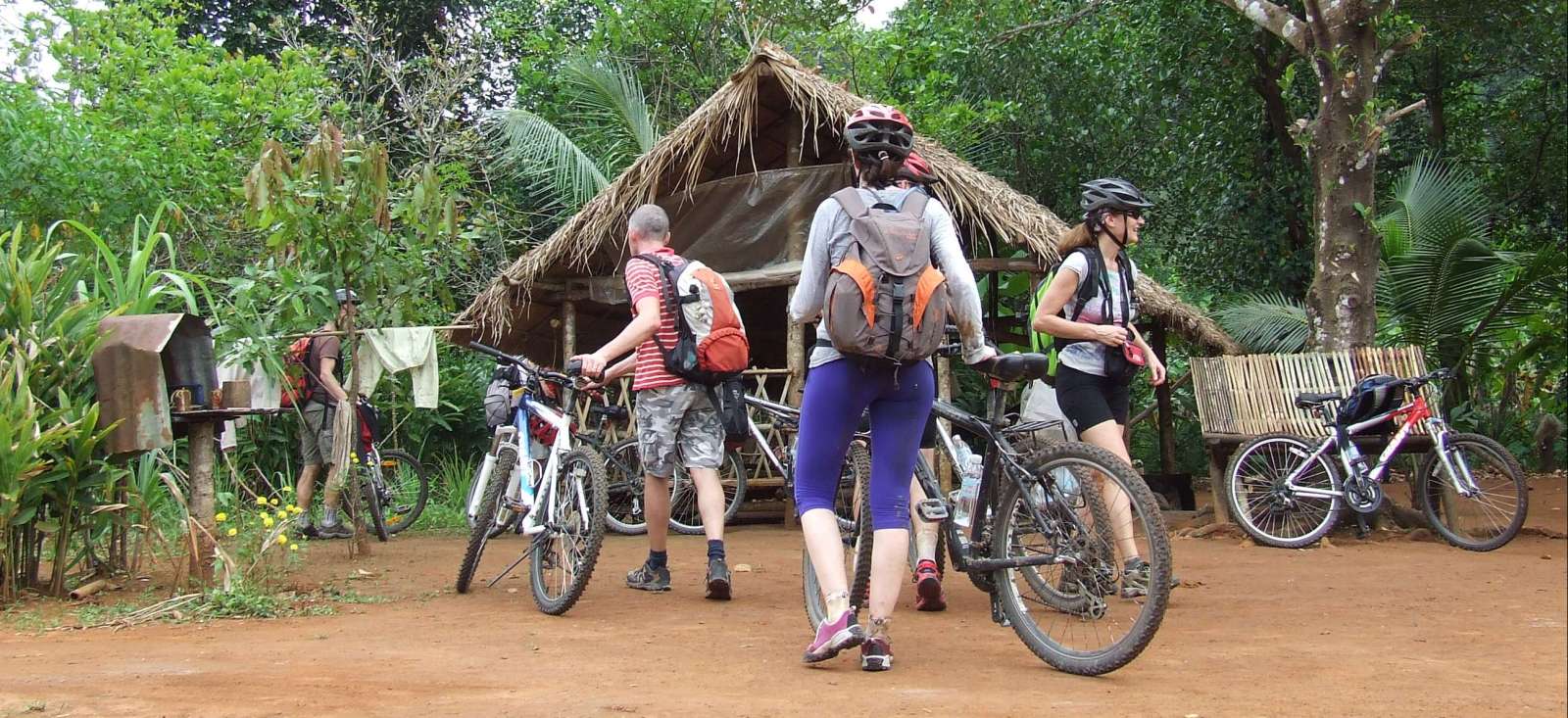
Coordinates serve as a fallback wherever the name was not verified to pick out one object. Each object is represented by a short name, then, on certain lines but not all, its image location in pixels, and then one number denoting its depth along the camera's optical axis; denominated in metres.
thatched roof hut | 9.58
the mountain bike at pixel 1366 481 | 8.10
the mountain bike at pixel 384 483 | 9.18
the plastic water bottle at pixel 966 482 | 5.03
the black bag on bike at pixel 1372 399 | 8.28
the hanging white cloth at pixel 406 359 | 9.82
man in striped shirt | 5.59
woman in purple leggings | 3.94
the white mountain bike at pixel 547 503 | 5.40
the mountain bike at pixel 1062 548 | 3.85
